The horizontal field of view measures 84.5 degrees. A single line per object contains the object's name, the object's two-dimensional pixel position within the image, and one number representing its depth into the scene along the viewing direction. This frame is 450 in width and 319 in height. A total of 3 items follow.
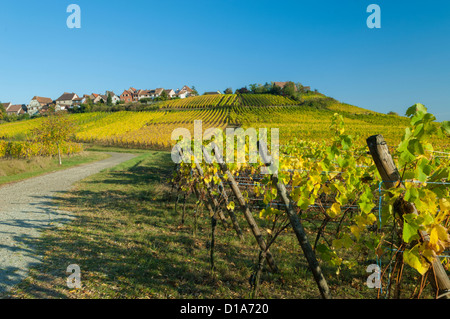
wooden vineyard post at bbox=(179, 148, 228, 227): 4.71
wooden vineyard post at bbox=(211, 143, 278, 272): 3.52
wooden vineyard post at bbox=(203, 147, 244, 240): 4.61
